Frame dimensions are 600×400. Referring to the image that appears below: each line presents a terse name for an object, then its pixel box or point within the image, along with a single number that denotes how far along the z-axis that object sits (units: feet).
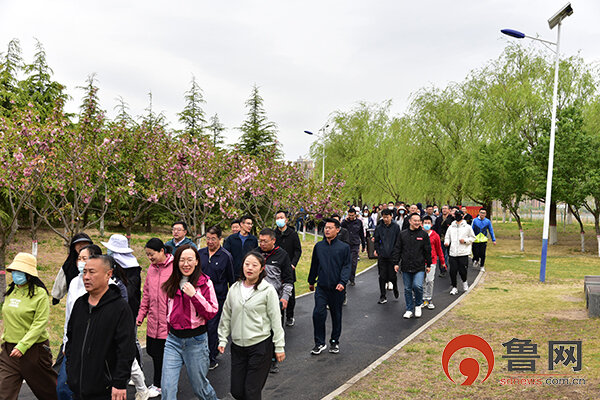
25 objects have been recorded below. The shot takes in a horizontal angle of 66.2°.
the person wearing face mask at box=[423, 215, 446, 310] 33.42
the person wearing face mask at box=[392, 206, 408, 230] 51.55
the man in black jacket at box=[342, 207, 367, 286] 41.55
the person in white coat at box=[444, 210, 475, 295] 37.24
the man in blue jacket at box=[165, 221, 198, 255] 21.66
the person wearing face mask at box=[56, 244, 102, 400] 13.61
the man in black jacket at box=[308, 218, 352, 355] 23.08
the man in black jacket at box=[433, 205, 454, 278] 44.70
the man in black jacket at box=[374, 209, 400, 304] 35.37
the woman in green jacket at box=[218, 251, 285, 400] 14.17
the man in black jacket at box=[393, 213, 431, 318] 29.96
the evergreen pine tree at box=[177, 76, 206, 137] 105.70
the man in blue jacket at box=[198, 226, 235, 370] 21.27
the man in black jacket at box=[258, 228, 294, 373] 21.13
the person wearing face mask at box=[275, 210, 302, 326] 26.43
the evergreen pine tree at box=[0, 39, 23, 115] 54.97
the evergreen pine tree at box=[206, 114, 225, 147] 113.68
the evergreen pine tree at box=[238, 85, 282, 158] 110.42
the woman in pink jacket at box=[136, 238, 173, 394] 16.61
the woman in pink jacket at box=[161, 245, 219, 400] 14.52
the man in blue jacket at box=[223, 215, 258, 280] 26.45
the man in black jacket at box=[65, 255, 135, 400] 11.17
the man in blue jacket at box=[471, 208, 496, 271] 45.79
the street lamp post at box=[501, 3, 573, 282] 46.80
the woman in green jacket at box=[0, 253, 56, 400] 14.99
